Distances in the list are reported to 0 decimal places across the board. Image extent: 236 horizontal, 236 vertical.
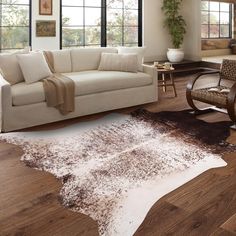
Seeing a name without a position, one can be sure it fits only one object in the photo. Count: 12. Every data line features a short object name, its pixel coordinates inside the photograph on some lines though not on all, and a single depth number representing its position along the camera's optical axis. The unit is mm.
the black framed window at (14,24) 6086
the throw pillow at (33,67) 4125
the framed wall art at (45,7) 6289
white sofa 3811
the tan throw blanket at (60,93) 4047
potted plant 7941
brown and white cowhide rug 2330
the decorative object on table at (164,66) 5556
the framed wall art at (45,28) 6355
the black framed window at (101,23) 6871
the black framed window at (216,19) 9430
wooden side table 5484
